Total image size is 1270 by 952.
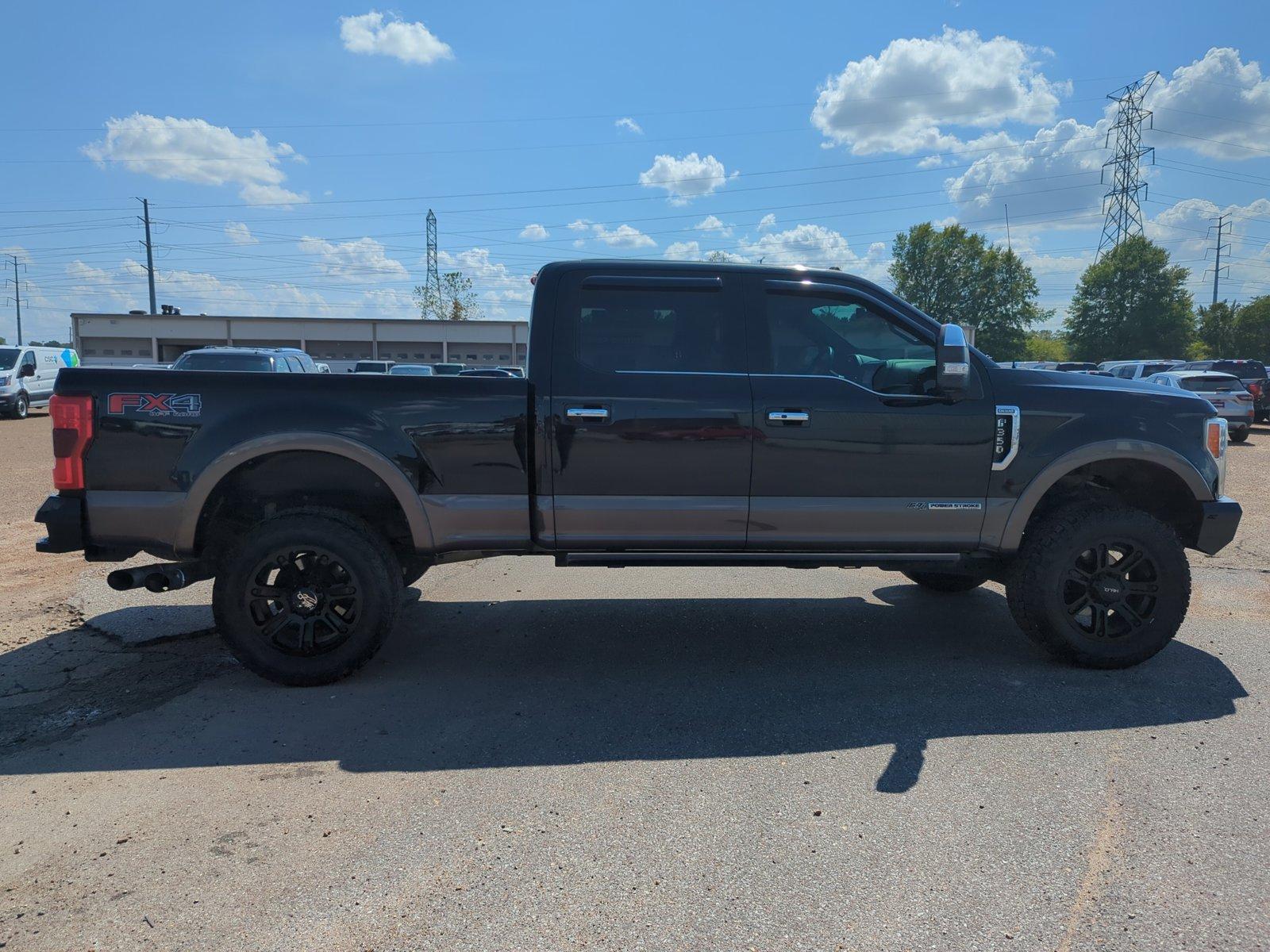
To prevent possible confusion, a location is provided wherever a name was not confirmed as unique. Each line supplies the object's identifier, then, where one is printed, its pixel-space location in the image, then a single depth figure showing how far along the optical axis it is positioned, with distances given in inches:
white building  2455.7
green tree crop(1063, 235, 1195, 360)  2687.0
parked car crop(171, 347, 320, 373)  509.0
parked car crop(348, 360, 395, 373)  1113.0
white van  949.2
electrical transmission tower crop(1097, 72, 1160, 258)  2677.2
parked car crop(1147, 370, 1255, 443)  771.4
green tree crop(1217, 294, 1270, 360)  2564.0
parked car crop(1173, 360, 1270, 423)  927.0
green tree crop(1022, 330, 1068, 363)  3774.6
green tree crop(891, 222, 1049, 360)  2977.4
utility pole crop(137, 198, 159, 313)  2645.2
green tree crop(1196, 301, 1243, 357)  2674.7
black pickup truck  166.7
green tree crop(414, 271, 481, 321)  2942.9
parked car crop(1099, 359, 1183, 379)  941.8
